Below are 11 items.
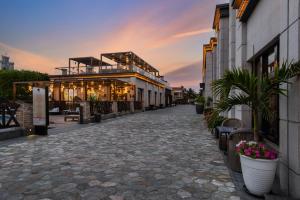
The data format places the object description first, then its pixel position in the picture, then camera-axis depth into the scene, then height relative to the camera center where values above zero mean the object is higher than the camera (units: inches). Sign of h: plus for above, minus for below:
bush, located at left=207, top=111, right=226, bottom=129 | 321.9 -33.6
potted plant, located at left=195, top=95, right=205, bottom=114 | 844.5 -22.7
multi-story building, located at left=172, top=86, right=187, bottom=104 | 3118.6 +105.9
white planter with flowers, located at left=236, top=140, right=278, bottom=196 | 123.6 -41.0
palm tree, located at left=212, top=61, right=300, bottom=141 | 120.1 +7.8
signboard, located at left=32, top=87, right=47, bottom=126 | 364.5 -13.5
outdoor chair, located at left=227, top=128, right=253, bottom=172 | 173.9 -35.1
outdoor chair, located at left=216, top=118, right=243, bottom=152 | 236.5 -33.5
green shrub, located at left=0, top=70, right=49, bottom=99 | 1022.4 +107.9
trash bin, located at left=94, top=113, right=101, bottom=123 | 569.3 -50.6
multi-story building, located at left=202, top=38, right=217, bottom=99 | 735.1 +124.4
